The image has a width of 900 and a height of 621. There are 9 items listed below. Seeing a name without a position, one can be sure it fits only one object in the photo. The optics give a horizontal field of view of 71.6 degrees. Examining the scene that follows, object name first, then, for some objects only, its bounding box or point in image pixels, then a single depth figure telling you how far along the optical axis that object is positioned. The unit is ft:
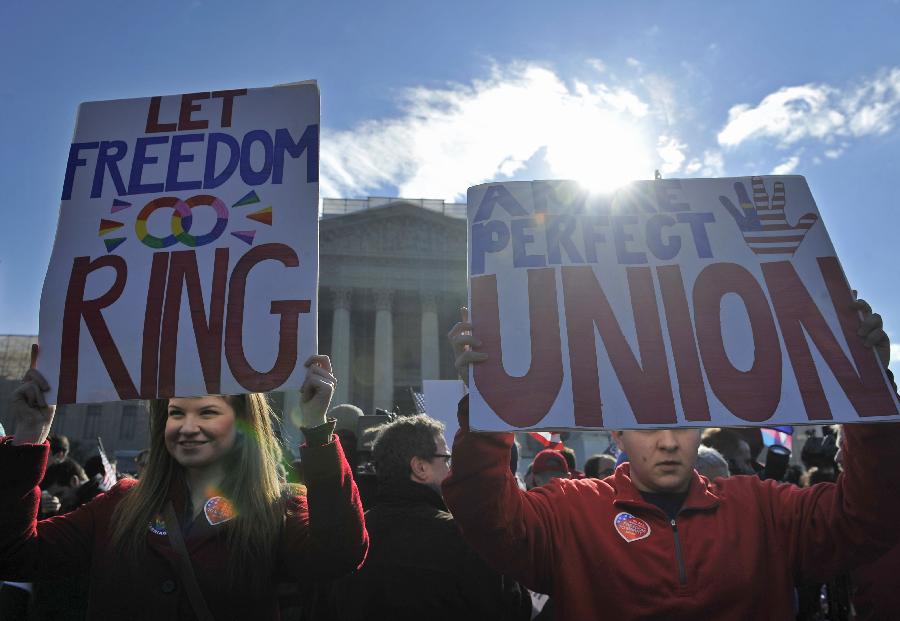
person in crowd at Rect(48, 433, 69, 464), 20.99
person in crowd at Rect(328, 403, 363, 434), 18.60
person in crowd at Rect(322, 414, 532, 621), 9.61
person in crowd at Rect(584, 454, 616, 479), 21.79
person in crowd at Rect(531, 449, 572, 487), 18.48
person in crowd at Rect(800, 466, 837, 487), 16.53
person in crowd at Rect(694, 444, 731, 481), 14.43
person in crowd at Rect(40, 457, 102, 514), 18.19
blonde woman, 7.25
